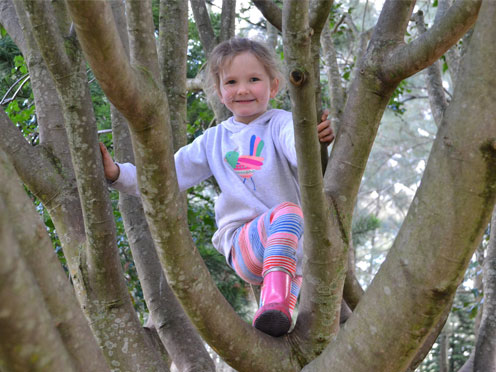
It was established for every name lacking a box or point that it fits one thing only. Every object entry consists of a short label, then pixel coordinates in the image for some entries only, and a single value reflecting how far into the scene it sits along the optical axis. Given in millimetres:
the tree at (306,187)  1233
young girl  2582
